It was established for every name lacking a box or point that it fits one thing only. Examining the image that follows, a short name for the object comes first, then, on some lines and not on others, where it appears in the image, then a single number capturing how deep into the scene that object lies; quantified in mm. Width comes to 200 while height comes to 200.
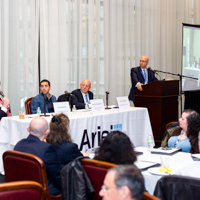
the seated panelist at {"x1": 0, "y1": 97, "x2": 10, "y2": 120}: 4684
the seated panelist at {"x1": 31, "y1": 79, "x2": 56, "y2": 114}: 5188
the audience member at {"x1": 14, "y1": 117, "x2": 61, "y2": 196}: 2510
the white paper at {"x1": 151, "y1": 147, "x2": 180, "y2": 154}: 2950
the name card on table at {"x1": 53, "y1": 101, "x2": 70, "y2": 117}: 4418
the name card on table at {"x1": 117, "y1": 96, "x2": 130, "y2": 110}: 5238
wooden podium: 5898
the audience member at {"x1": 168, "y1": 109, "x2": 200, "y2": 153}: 3206
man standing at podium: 6738
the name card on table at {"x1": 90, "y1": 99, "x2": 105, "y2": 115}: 4824
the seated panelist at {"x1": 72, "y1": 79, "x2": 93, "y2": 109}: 5824
